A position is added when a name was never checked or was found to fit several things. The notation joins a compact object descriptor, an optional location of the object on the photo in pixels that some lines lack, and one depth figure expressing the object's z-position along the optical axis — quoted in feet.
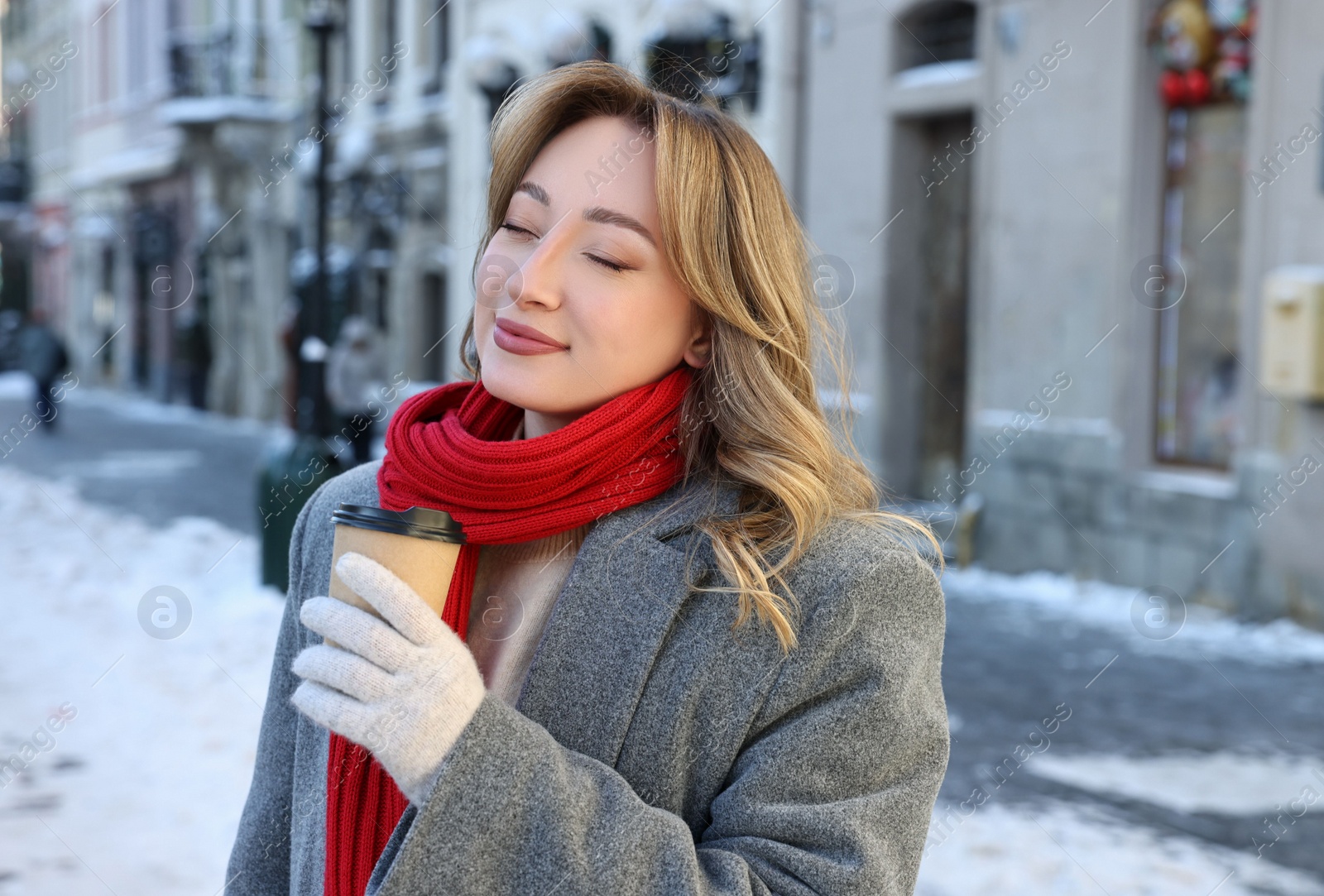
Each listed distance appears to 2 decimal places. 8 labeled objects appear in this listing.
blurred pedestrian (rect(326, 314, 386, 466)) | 47.26
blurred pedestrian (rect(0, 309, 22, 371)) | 131.44
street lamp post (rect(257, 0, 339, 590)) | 26.30
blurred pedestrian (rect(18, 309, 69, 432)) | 74.64
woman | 5.10
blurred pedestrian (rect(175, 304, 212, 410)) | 88.28
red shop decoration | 29.01
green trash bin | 26.12
